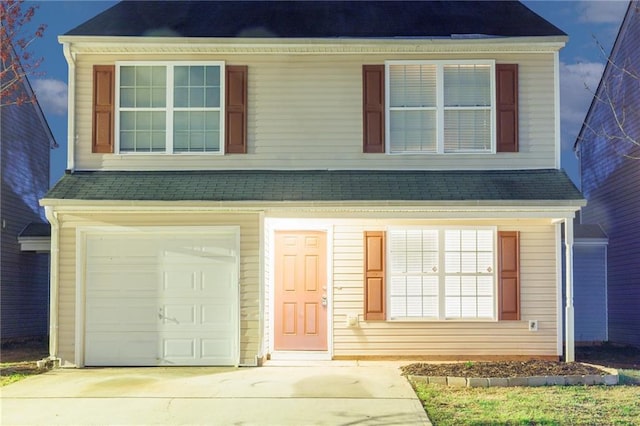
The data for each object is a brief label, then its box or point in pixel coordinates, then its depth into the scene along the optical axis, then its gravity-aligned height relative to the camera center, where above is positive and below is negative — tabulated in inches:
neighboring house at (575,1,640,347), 573.0 +49.0
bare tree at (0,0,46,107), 513.0 +151.7
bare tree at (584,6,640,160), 577.0 +119.5
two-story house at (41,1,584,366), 430.0 +27.5
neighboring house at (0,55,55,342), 610.5 +12.3
